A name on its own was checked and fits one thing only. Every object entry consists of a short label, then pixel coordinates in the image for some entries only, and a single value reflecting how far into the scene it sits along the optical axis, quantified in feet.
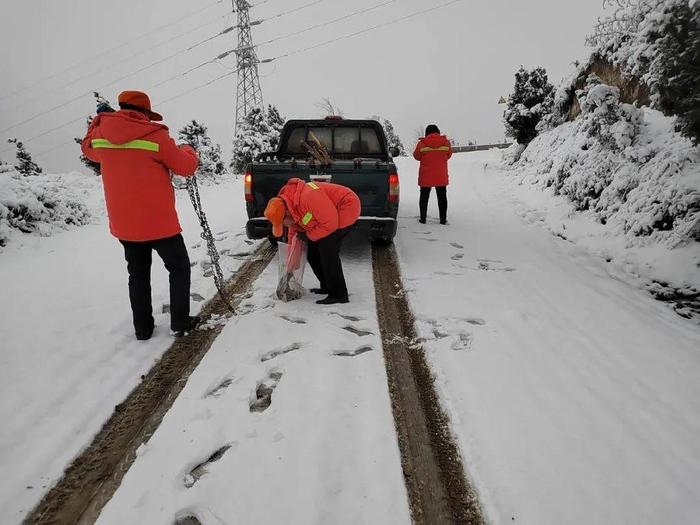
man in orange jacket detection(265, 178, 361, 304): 11.64
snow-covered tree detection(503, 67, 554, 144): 45.39
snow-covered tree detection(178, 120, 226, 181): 69.99
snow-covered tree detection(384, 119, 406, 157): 131.89
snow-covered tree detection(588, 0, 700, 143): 10.05
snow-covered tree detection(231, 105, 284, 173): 77.30
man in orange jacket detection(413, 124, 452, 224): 22.44
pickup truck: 15.75
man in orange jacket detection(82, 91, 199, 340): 9.30
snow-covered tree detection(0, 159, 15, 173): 26.03
